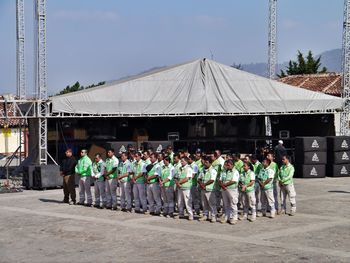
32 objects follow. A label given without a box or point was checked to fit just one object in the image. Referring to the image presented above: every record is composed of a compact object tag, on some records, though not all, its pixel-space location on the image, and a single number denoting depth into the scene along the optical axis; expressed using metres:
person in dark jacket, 20.89
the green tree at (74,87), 83.47
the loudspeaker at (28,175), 25.97
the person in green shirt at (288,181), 17.64
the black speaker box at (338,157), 29.58
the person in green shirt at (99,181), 19.80
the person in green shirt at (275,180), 17.51
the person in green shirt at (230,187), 16.23
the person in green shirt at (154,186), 18.03
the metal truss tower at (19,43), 33.56
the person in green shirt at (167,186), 17.67
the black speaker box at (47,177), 25.73
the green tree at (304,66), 70.25
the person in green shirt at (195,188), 17.22
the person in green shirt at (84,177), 20.39
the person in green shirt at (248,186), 16.72
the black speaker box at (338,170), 29.64
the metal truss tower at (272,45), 38.22
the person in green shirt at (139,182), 18.45
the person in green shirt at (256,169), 17.62
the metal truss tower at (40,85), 26.81
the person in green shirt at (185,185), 16.98
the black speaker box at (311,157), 29.27
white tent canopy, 28.50
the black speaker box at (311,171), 29.32
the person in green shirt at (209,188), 16.55
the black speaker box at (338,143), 29.55
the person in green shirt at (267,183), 17.22
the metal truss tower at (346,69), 32.84
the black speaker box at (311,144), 29.31
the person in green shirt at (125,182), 18.94
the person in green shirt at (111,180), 19.44
